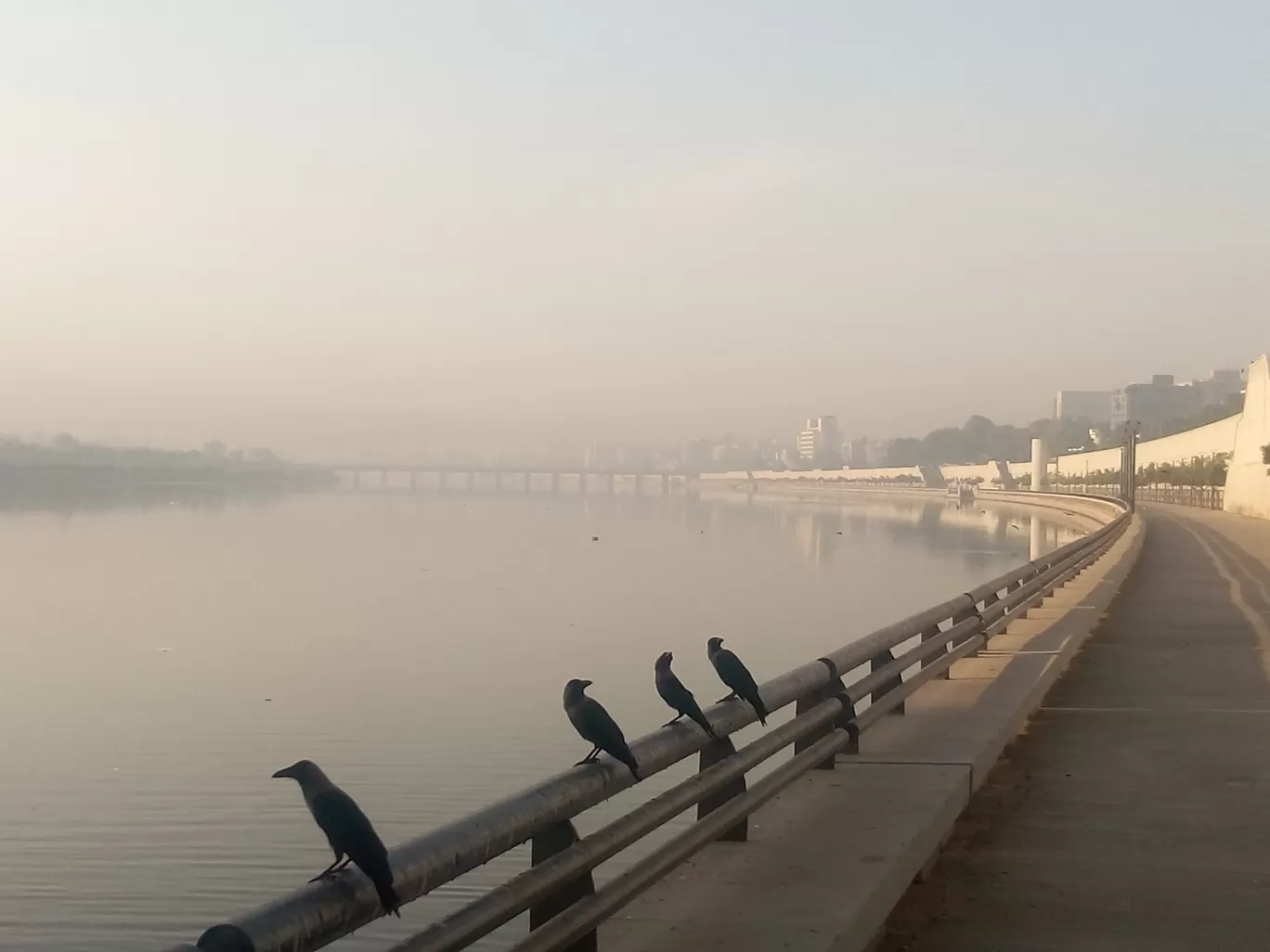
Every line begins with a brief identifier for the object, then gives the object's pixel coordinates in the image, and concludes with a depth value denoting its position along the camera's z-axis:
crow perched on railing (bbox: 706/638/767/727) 7.00
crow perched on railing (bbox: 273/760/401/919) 3.79
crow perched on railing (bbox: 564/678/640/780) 5.36
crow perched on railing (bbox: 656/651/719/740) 6.34
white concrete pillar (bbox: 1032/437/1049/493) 174.50
